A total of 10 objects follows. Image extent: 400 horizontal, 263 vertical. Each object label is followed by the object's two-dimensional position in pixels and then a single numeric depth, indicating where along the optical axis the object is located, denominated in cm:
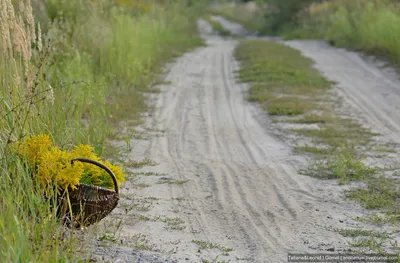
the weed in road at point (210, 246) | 949
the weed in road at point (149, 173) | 1337
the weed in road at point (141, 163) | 1395
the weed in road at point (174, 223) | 1038
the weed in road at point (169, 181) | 1289
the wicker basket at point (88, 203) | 914
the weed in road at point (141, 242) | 930
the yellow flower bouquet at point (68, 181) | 898
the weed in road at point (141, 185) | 1248
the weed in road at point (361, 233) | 1009
